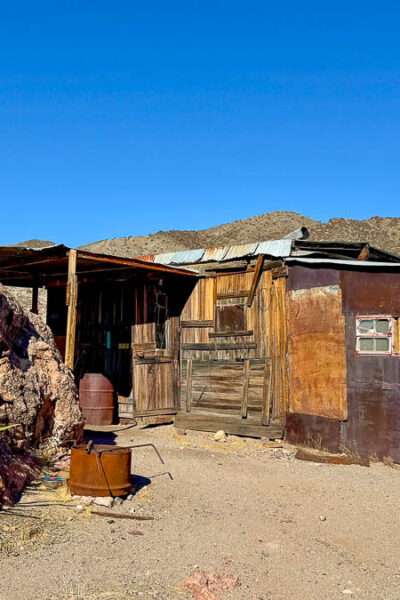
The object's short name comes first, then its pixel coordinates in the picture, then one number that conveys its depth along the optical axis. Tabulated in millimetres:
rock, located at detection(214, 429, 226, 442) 11560
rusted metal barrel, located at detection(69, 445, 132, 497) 6758
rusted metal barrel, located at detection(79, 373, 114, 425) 12500
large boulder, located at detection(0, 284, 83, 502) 7270
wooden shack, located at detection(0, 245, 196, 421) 12773
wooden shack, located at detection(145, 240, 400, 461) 9836
